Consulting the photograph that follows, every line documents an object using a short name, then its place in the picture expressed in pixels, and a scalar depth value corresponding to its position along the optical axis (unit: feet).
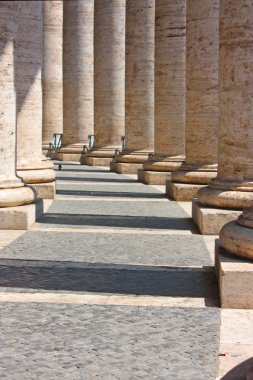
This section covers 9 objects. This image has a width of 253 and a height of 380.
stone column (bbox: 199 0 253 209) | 56.80
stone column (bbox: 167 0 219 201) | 82.94
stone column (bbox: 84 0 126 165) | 143.33
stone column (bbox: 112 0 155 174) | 125.08
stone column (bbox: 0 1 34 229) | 65.21
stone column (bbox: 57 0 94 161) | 168.45
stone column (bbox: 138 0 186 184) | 104.12
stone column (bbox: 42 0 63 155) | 188.75
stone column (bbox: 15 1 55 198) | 81.66
